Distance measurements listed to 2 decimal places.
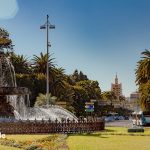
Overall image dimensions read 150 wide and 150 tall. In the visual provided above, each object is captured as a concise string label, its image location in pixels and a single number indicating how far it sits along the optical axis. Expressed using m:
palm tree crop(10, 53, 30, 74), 92.32
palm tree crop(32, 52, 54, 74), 99.25
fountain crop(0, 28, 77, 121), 39.20
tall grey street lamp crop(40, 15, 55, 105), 57.76
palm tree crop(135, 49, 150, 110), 72.44
